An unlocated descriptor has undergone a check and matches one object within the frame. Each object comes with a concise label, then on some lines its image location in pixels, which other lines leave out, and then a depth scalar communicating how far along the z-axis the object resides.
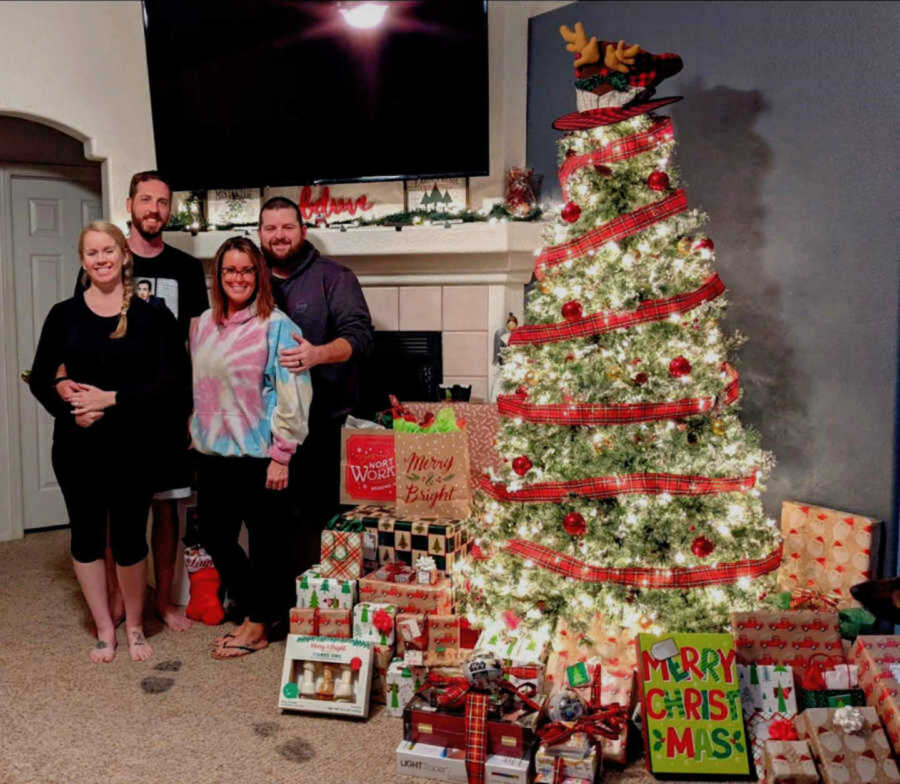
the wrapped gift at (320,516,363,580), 3.13
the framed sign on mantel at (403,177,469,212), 4.19
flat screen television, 3.94
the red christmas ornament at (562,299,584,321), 2.83
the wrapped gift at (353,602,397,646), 2.84
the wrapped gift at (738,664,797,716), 2.54
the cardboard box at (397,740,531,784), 2.33
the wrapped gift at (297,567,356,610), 2.98
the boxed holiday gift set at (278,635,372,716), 2.73
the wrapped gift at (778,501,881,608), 3.20
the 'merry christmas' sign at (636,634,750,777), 2.42
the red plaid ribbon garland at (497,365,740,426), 2.75
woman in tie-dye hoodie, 3.09
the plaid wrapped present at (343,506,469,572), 3.05
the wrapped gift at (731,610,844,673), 2.62
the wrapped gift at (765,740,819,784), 2.25
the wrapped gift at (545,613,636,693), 2.77
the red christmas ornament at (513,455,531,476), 2.86
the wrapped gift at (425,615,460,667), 2.85
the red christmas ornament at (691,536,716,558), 2.71
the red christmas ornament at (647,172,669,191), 2.80
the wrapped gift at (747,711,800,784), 2.37
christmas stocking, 3.53
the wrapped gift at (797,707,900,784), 2.22
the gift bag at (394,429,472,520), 3.11
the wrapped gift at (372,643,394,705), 2.83
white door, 4.84
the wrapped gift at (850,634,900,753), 2.32
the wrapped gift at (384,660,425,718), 2.72
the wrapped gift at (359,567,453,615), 2.90
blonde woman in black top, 3.09
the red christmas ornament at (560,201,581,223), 2.89
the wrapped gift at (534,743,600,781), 2.32
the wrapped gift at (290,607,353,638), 2.89
